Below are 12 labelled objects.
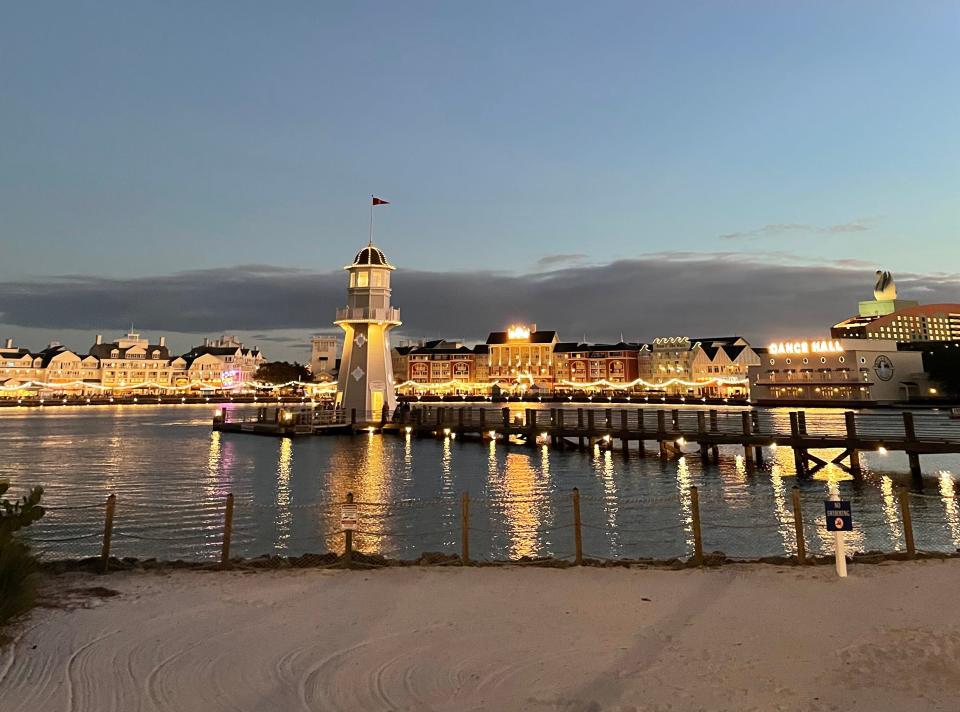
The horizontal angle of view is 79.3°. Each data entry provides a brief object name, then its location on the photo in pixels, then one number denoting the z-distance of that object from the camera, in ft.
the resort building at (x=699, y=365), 442.91
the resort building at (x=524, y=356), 510.99
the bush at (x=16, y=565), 26.08
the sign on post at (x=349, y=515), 37.70
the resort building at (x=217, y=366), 565.53
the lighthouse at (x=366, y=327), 162.20
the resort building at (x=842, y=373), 300.61
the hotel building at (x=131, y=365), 533.14
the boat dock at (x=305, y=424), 171.83
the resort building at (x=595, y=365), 491.72
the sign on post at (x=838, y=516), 31.84
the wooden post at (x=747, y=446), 107.24
